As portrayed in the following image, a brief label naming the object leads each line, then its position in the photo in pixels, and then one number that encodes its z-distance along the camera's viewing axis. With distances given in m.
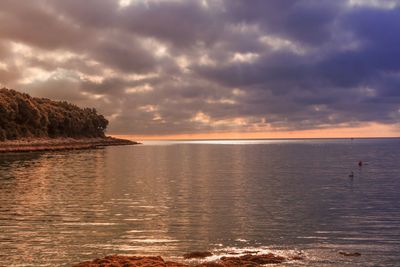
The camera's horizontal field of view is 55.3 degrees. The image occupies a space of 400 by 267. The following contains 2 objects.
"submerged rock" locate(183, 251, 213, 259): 20.92
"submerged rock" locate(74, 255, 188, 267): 17.69
